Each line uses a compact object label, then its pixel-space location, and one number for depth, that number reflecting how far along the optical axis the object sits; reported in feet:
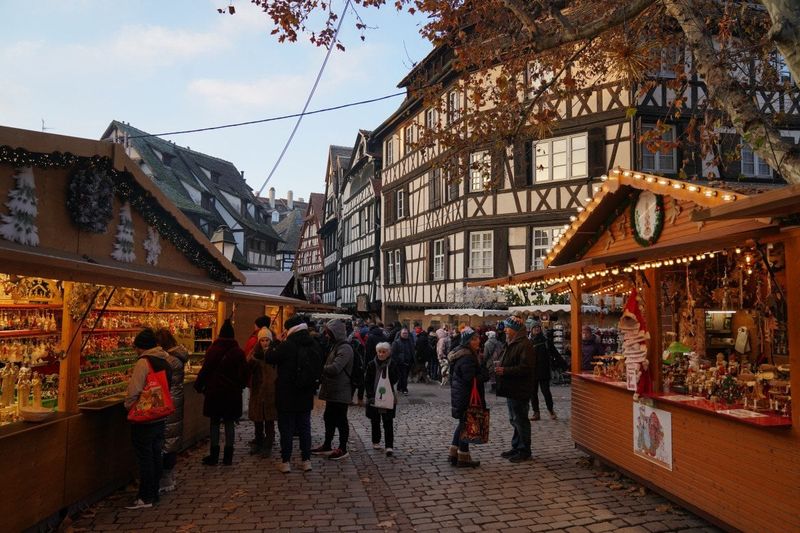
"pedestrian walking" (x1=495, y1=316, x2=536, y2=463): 25.46
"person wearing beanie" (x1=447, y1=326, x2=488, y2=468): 24.09
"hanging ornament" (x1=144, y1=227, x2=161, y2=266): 25.62
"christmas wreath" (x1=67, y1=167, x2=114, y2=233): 19.72
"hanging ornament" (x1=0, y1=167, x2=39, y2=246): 16.75
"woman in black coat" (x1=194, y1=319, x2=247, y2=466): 24.07
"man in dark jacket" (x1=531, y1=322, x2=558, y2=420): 34.47
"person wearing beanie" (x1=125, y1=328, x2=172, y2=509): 18.94
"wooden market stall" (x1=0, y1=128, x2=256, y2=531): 16.20
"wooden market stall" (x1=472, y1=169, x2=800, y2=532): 15.48
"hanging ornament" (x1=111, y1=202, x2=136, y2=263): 22.90
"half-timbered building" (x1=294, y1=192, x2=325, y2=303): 175.11
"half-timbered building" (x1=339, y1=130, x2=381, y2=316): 108.17
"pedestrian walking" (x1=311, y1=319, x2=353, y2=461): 25.84
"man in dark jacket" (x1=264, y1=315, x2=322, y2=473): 23.12
